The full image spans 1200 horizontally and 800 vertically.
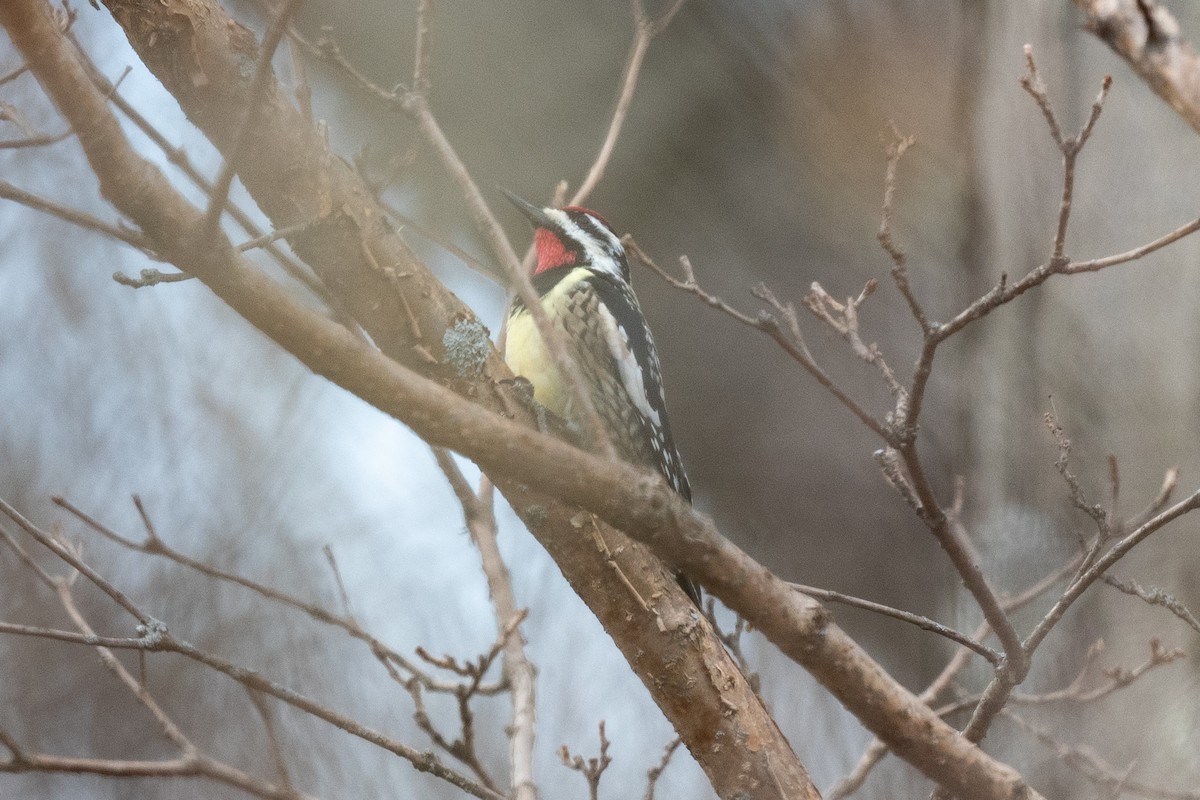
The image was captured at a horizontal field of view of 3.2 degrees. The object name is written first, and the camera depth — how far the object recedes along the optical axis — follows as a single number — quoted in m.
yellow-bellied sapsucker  9.48
